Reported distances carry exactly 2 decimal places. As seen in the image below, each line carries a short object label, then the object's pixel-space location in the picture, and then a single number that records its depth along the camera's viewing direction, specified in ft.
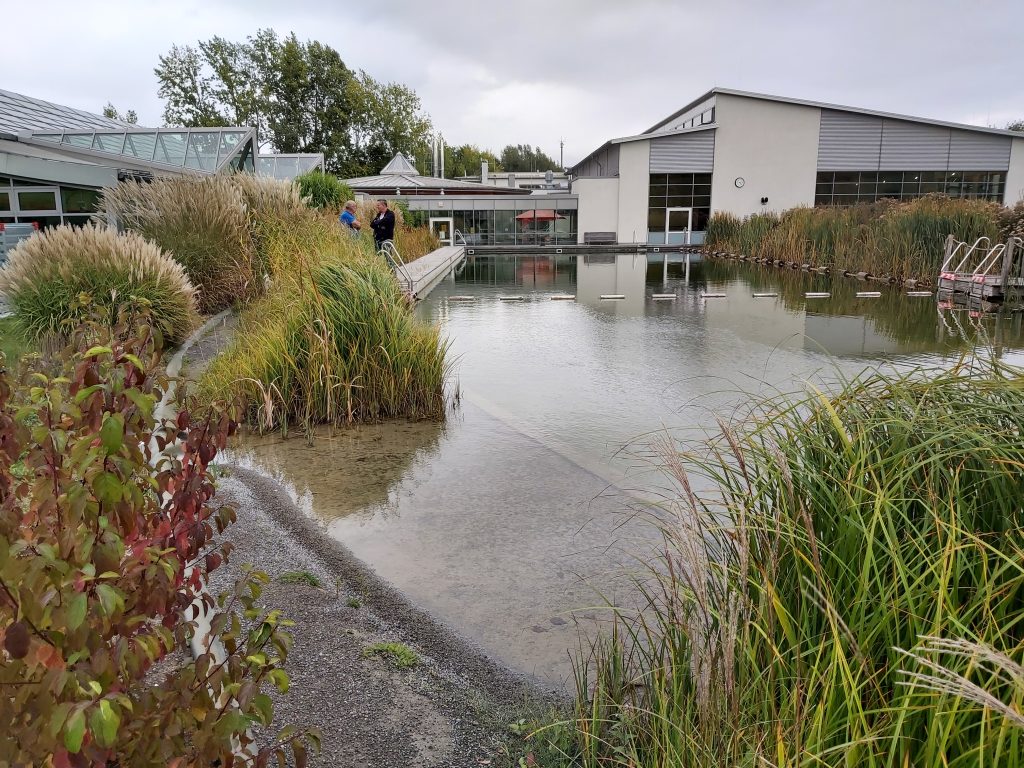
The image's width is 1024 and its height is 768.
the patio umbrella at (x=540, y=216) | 139.33
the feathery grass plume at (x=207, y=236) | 38.50
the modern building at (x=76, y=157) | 47.16
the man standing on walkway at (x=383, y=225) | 58.95
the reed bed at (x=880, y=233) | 61.46
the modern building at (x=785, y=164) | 134.31
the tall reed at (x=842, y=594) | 6.15
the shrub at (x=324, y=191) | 69.87
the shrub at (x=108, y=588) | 4.34
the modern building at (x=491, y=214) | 136.05
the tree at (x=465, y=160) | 339.36
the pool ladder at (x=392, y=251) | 53.27
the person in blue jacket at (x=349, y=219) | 48.88
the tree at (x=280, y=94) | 204.44
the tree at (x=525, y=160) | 465.88
